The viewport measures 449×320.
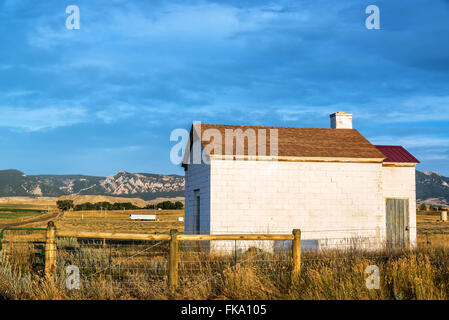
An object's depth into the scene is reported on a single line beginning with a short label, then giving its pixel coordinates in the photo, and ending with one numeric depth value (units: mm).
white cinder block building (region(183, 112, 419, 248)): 18391
